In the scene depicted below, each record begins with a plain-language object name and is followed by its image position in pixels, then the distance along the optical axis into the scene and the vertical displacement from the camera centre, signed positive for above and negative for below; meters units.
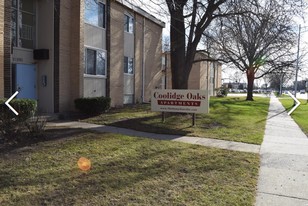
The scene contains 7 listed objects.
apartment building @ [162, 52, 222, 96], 40.47 +2.10
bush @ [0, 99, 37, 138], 7.96 -0.70
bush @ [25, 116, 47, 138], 8.43 -1.03
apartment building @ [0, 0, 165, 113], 13.41 +1.76
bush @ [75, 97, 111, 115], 14.57 -0.69
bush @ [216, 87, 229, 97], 53.41 -0.25
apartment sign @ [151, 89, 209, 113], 12.80 -0.42
